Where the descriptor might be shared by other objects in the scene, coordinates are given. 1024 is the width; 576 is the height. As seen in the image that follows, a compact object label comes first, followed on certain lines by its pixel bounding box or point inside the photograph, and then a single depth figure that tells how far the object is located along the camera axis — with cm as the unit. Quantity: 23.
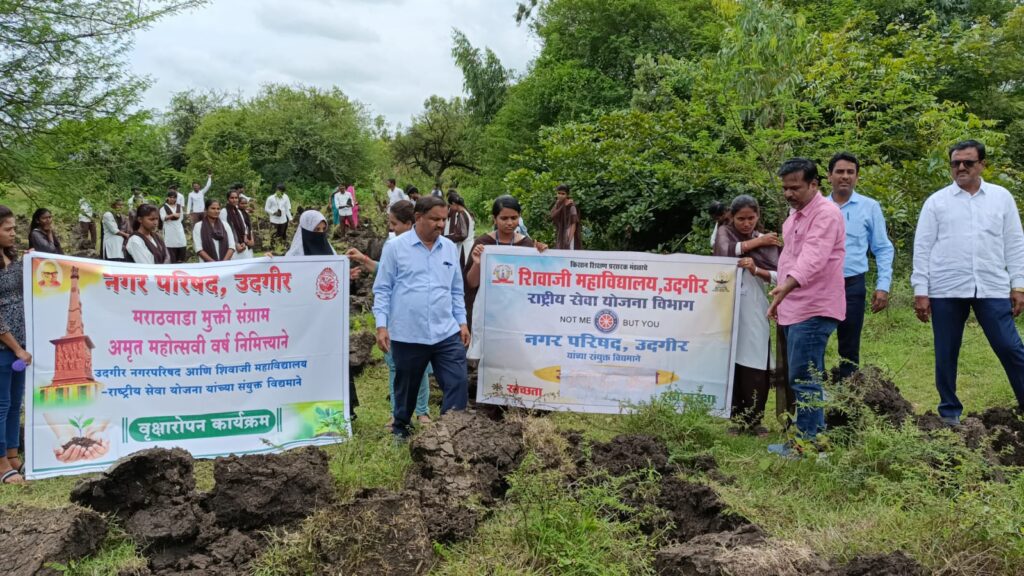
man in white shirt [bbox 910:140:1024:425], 486
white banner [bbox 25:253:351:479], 461
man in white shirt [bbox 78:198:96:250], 1803
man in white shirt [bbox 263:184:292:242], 1895
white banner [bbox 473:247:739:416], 550
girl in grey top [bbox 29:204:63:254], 669
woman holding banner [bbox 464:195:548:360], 546
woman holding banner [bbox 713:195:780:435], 542
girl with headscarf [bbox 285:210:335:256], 573
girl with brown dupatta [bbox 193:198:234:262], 940
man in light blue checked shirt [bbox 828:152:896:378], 522
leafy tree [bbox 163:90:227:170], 4165
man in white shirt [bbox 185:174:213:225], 2058
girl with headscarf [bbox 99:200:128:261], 1208
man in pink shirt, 453
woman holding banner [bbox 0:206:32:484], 452
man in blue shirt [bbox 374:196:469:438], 479
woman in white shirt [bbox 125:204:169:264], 712
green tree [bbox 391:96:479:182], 4631
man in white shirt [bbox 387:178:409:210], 1961
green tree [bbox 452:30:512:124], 3334
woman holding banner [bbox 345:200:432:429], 555
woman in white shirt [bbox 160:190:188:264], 1343
